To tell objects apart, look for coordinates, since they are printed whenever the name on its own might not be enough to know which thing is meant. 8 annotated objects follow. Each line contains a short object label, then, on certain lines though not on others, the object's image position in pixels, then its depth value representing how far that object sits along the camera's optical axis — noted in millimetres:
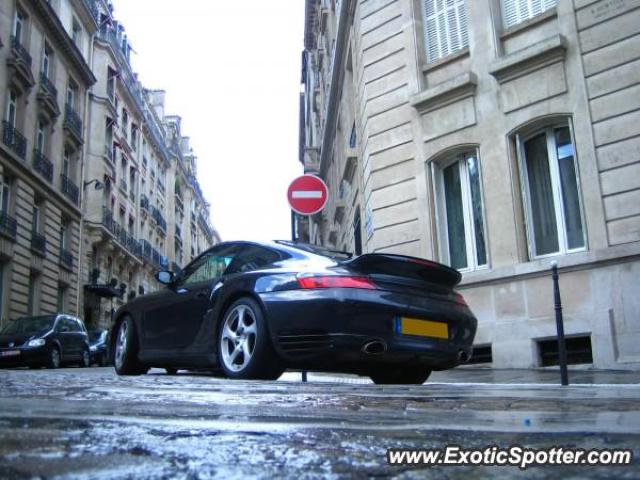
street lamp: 35000
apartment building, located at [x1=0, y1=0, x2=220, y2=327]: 25266
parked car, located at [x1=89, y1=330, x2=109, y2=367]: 22094
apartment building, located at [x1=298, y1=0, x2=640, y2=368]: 9219
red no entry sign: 9914
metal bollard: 5438
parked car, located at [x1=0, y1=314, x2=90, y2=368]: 16484
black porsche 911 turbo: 4828
